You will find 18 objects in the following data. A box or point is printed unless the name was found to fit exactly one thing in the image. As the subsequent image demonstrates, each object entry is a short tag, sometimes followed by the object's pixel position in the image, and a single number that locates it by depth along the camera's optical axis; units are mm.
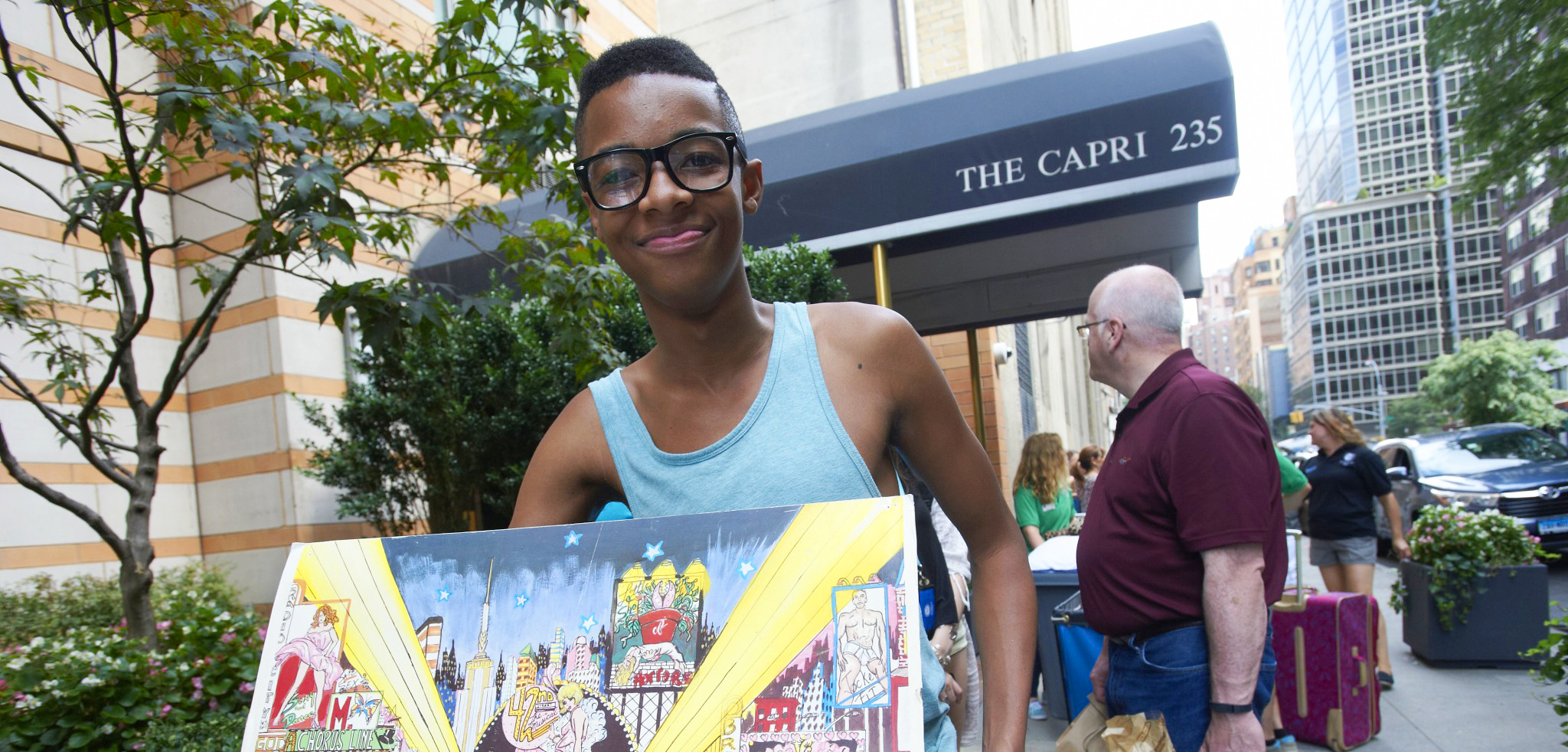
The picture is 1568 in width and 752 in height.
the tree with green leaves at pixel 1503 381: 52531
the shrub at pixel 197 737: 3602
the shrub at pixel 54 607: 5578
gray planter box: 6547
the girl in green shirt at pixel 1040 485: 7254
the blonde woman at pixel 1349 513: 6777
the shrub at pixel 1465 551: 6641
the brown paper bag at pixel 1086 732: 2857
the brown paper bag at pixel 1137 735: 2459
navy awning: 5871
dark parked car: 10914
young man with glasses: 1263
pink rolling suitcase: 5074
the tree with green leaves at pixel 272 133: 3199
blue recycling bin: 4969
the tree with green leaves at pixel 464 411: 6438
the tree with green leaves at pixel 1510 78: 7668
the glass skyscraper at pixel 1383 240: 105875
